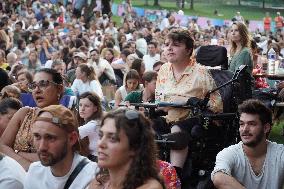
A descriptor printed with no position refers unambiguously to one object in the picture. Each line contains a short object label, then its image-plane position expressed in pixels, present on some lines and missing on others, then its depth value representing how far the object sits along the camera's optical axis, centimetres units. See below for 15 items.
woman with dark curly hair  492
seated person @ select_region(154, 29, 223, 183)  837
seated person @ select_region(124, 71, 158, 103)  1116
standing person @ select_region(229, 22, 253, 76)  1064
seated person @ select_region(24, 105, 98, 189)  591
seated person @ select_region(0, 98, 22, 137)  808
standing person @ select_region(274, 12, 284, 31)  3907
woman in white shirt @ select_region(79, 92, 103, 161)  910
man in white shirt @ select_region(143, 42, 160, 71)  2092
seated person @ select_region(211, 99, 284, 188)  722
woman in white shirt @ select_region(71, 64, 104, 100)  1478
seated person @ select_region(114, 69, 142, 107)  1299
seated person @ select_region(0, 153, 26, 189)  588
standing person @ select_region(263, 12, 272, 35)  4088
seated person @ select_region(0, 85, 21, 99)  974
